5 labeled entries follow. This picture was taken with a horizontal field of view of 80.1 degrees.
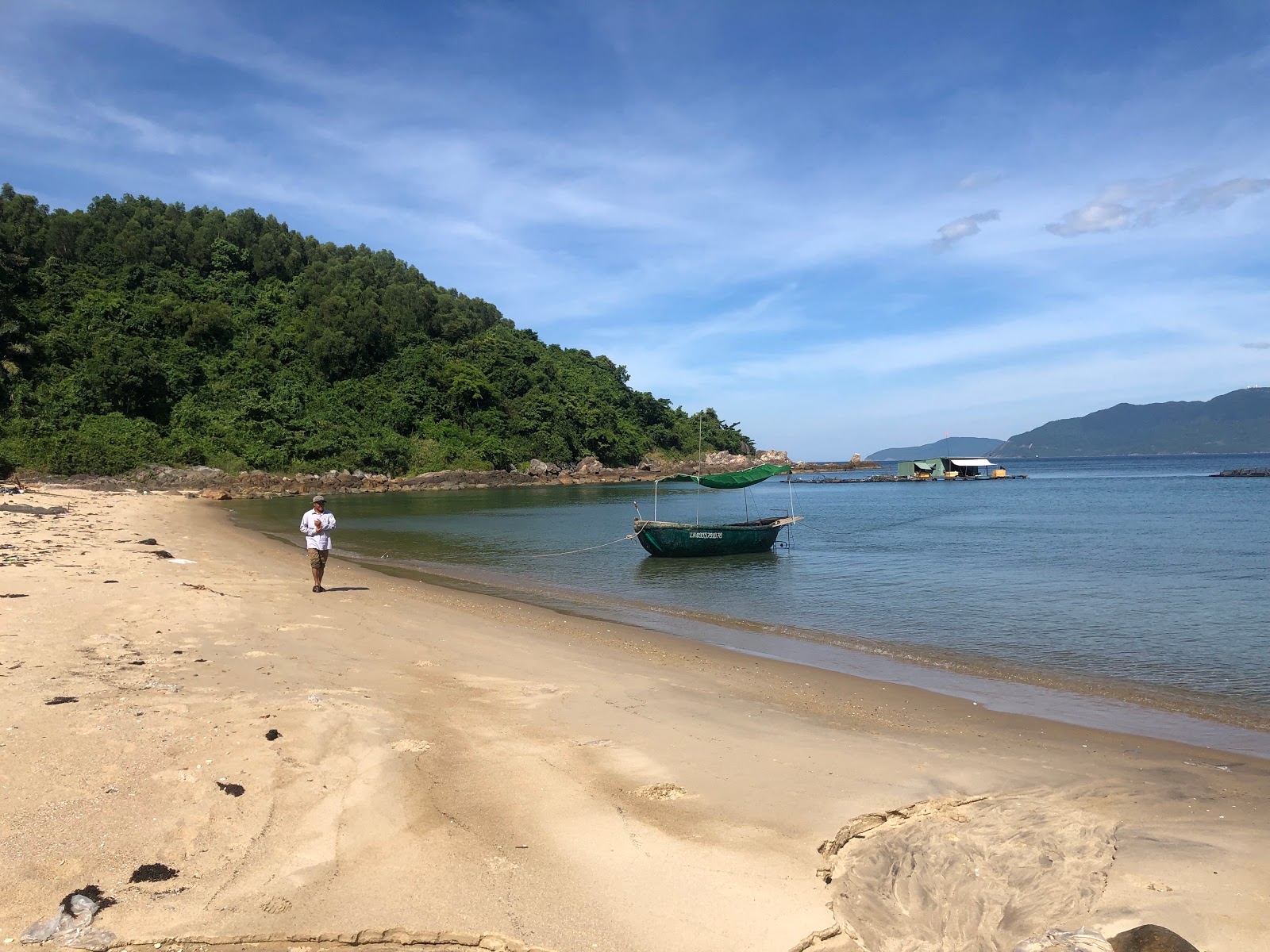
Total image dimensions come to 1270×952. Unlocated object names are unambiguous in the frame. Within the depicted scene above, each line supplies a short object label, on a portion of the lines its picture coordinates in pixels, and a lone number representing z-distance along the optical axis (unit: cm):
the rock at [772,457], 13400
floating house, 9406
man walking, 1412
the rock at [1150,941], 331
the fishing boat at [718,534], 2467
